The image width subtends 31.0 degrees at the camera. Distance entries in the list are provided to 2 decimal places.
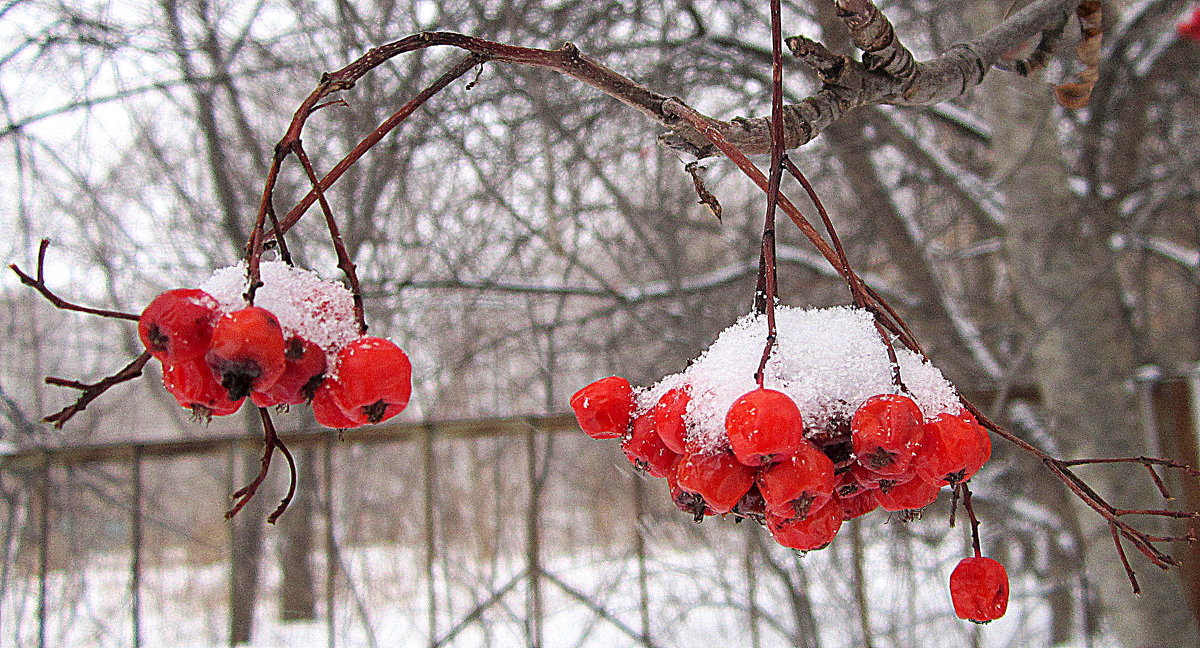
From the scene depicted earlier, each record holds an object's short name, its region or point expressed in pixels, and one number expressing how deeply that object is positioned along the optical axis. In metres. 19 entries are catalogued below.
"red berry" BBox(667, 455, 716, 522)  0.29
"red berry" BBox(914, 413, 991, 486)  0.28
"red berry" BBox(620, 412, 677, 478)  0.30
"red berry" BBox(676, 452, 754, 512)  0.28
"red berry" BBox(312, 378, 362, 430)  0.29
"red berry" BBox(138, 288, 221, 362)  0.28
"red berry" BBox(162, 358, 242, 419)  0.28
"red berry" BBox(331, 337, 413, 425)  0.29
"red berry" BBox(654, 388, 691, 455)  0.29
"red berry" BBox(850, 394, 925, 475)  0.27
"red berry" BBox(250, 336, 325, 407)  0.28
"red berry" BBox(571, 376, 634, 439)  0.30
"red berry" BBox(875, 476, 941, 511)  0.29
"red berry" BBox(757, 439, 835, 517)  0.27
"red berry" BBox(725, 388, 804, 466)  0.27
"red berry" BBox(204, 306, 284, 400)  0.27
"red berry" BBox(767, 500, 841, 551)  0.29
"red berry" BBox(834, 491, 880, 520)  0.30
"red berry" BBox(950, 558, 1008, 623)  0.30
